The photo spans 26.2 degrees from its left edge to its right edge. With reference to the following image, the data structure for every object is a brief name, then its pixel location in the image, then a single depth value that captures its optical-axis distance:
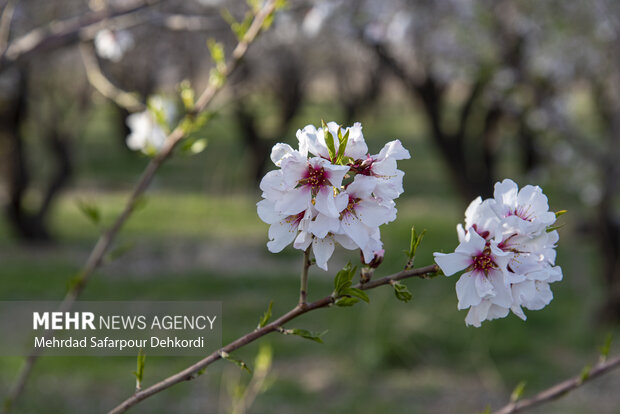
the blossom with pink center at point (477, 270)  0.63
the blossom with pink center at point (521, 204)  0.64
